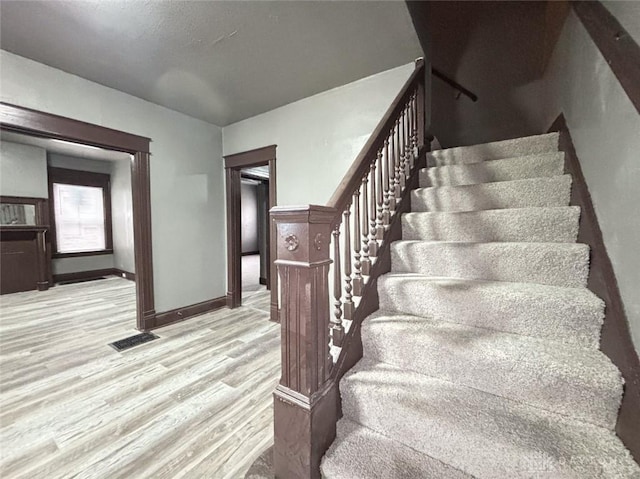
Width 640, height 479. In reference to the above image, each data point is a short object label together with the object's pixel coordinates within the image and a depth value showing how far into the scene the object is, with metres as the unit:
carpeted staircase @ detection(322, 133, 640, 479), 0.88
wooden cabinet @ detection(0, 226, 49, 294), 4.46
